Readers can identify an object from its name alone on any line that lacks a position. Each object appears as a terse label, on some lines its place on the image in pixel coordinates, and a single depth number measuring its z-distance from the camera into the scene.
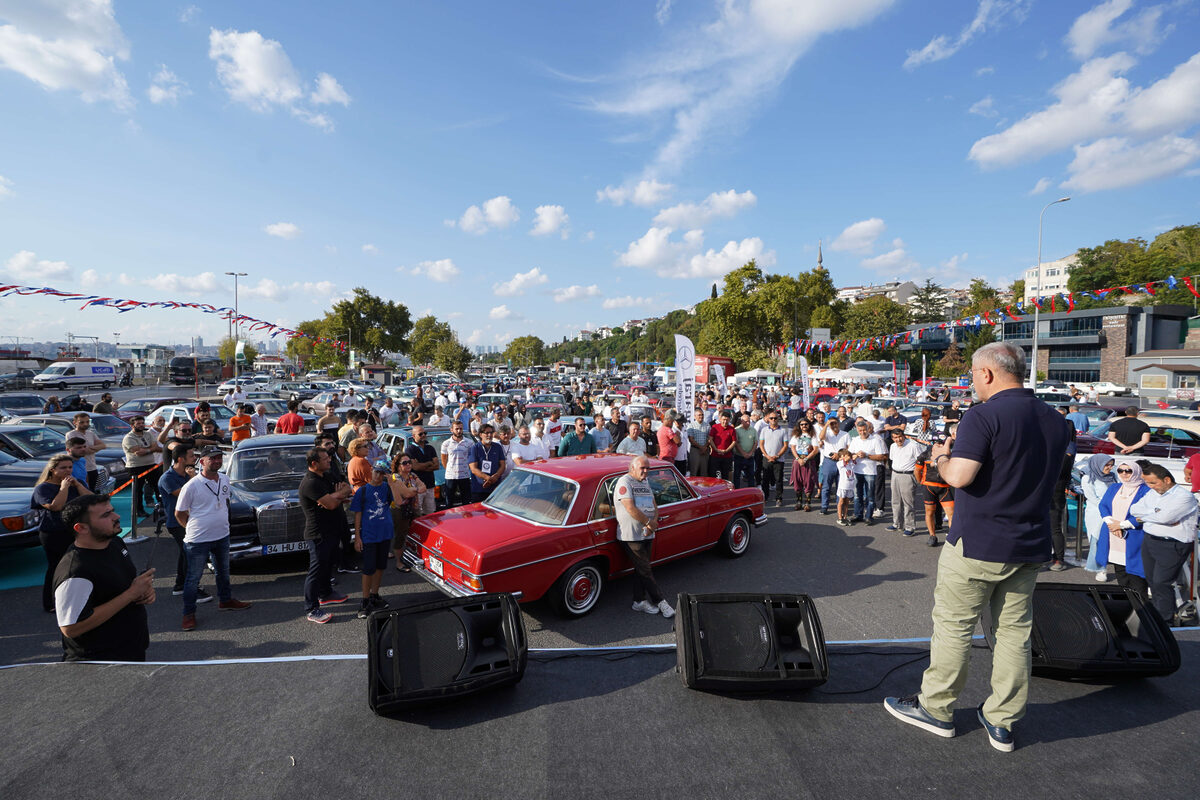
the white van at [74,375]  41.00
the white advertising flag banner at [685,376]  14.25
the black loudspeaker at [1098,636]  3.28
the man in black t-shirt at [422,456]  8.48
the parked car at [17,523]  6.48
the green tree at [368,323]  70.62
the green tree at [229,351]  87.06
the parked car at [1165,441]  11.54
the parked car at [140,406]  19.19
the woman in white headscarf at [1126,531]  5.25
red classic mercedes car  5.03
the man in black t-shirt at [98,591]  3.29
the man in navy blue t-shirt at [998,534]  2.60
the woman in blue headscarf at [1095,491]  6.59
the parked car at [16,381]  39.93
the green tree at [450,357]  71.94
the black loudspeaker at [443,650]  3.02
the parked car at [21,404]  21.16
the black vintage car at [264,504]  6.47
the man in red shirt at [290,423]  11.09
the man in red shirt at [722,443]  10.66
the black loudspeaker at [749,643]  3.21
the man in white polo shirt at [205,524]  5.32
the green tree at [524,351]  116.94
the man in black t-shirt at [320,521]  5.26
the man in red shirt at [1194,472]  6.70
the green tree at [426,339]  77.75
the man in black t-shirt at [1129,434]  8.34
